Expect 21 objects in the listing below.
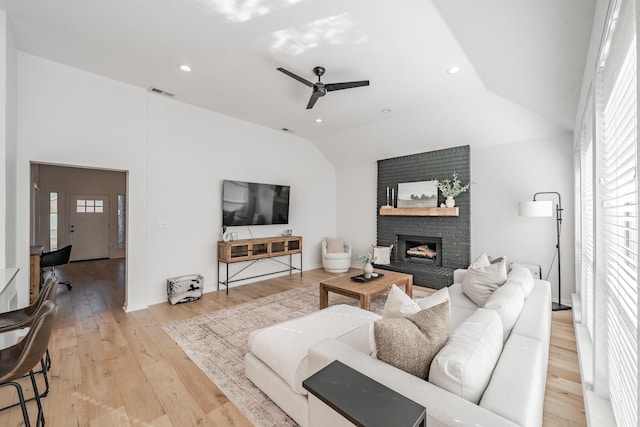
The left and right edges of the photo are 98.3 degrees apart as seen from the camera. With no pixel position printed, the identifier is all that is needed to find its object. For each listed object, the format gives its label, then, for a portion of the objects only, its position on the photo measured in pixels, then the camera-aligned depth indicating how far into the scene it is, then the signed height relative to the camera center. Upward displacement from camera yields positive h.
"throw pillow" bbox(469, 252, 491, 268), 2.97 -0.52
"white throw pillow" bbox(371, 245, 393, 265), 5.70 -0.81
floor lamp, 3.70 +0.04
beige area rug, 1.91 -1.28
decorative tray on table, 3.68 -0.85
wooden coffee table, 3.21 -0.89
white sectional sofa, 1.04 -0.71
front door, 7.47 -0.31
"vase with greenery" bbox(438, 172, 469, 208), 4.93 +0.48
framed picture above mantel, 5.29 +0.41
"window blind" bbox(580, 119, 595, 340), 2.38 -0.02
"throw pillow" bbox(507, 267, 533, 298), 2.41 -0.60
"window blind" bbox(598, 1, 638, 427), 1.00 +0.04
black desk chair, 4.59 -0.73
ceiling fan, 3.03 +1.44
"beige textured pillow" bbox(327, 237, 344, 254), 6.27 -0.68
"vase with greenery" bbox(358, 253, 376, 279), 3.75 -0.75
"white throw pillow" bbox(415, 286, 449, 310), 1.71 -0.53
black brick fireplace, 4.93 -0.27
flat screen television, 4.75 +0.22
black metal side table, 0.83 -0.61
